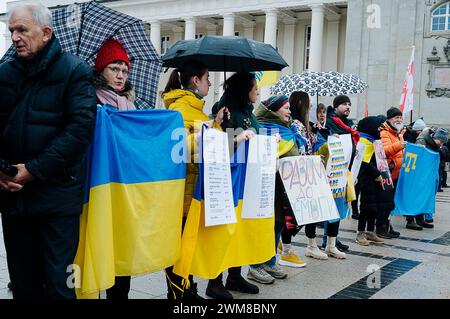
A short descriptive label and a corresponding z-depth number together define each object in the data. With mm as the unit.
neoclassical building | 28594
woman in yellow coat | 4086
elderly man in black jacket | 2957
